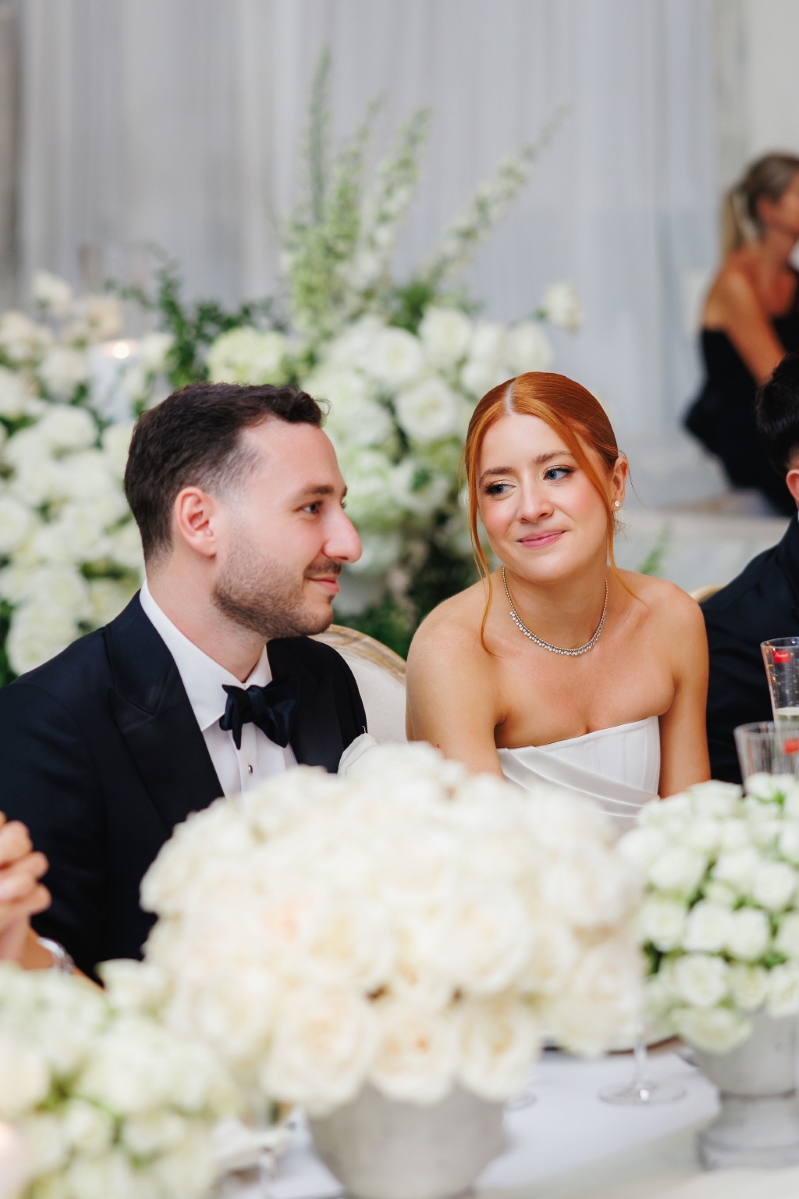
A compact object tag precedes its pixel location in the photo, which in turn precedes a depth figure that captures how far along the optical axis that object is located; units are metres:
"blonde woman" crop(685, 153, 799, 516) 4.92
